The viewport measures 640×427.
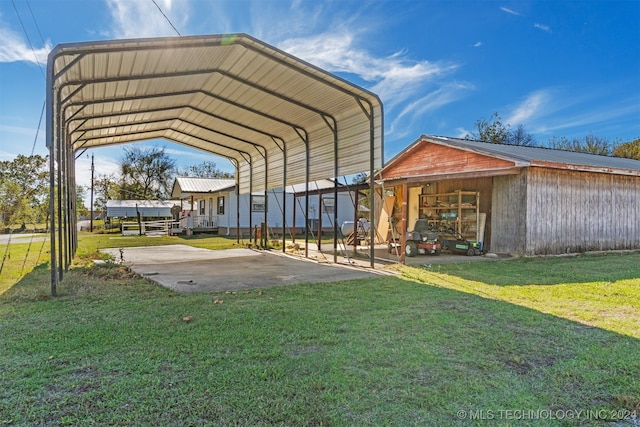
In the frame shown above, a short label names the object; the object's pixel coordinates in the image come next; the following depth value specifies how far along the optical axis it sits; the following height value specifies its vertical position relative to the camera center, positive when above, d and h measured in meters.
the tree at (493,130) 33.69 +7.61
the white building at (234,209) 23.22 +0.45
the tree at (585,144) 30.05 +5.85
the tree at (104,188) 41.25 +2.92
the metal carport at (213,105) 6.86 +2.83
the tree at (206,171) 49.94 +5.93
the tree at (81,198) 39.41 +1.92
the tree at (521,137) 34.38 +7.12
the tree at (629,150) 27.19 +4.87
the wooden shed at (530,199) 10.69 +0.55
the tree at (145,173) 40.97 +4.65
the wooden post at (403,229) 9.09 -0.31
